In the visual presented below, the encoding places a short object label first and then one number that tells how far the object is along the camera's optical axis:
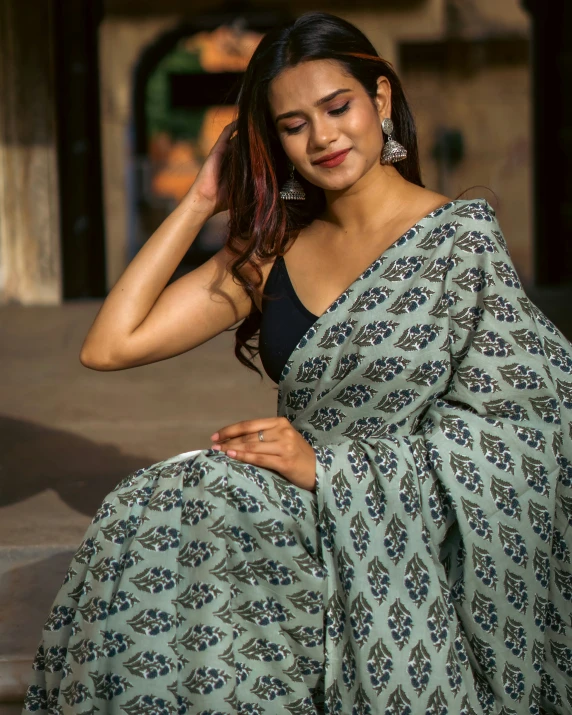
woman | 1.88
